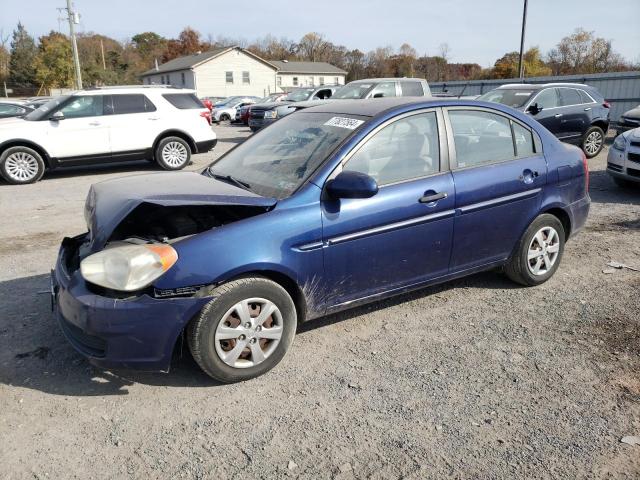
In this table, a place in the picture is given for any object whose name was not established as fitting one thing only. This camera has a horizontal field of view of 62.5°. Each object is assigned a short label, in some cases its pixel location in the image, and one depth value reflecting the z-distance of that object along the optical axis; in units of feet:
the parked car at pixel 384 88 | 44.75
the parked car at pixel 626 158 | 27.17
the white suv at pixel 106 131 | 33.14
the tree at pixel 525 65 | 169.27
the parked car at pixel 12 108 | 47.60
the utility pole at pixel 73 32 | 118.93
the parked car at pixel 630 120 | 42.52
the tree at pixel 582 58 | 161.07
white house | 182.91
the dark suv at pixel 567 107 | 39.40
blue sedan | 9.84
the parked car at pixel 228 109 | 97.19
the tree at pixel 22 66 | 215.31
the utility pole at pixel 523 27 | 96.37
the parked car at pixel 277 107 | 57.72
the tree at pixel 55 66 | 182.39
